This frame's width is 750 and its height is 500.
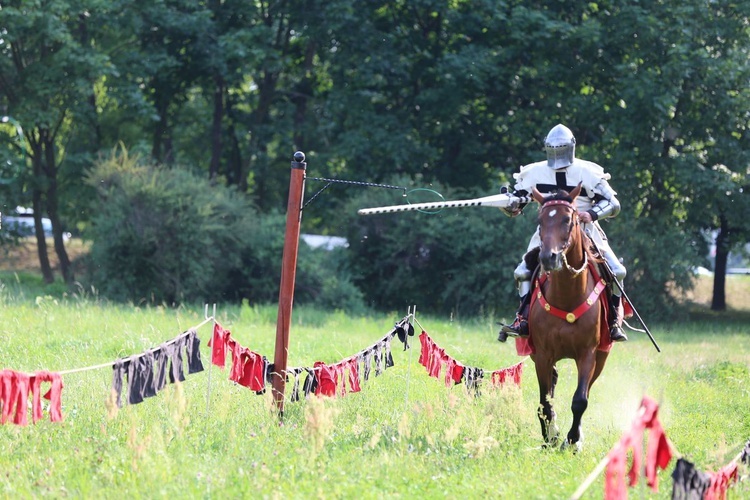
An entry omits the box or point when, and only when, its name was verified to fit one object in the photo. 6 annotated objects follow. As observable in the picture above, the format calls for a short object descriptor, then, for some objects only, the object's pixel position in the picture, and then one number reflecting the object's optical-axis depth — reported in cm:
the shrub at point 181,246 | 4812
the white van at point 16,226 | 5912
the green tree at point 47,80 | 5187
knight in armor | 1923
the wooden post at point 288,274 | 1870
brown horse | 1753
